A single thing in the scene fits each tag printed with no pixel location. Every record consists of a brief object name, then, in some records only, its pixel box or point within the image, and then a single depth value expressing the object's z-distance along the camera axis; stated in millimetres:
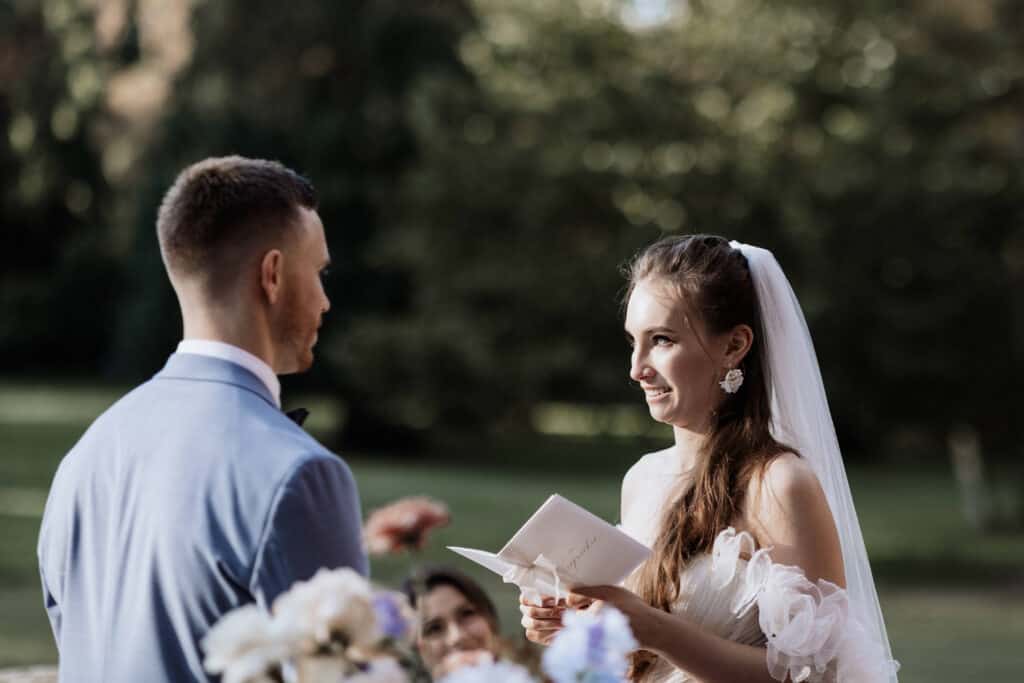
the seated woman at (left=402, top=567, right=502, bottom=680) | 4851
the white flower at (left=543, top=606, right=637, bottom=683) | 2903
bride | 3897
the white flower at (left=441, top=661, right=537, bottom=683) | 2888
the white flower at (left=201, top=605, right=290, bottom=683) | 2864
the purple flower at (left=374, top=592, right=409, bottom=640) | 2907
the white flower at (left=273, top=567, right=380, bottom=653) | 2869
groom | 3157
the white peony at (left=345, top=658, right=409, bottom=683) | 2868
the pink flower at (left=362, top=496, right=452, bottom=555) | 3631
